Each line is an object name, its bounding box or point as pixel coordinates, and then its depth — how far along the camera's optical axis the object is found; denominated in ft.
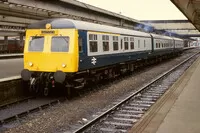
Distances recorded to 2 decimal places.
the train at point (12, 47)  128.44
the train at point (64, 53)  41.24
